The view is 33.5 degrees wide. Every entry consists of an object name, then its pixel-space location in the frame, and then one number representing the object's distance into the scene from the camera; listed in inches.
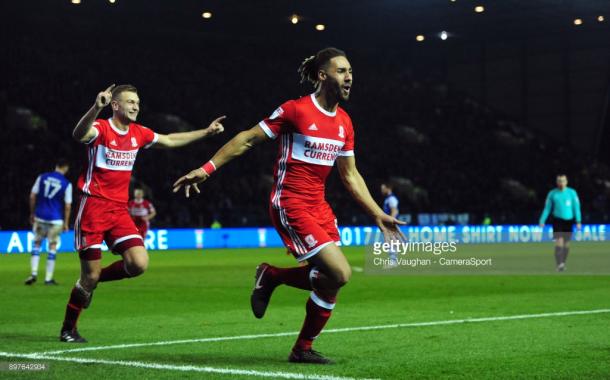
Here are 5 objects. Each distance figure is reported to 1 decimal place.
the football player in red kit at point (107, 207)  349.4
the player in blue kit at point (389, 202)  850.8
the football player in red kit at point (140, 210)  917.2
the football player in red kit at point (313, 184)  286.4
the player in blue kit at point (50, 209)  655.8
